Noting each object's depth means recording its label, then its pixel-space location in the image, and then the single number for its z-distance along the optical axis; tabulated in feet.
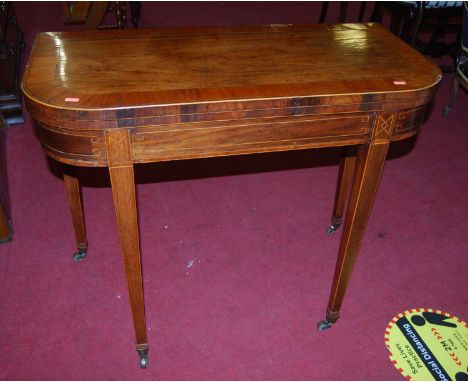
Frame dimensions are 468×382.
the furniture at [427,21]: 9.61
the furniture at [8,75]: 8.88
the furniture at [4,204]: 6.59
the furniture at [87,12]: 12.44
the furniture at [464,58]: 8.19
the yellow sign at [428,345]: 5.42
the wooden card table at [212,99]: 3.66
